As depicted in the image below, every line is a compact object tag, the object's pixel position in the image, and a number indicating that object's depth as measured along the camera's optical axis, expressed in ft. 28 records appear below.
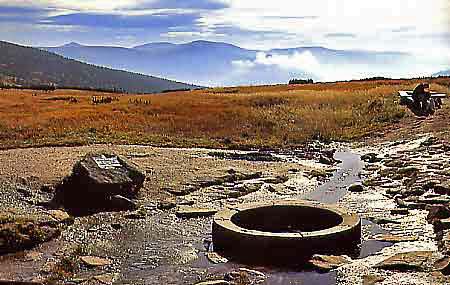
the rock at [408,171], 65.47
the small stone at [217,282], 36.88
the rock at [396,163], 71.45
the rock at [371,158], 78.59
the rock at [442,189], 55.62
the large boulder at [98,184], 56.03
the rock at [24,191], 57.12
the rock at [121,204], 55.42
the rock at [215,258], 41.57
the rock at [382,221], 49.69
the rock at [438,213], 47.97
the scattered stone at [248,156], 79.61
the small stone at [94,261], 41.14
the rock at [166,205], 55.62
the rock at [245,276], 37.68
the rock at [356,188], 61.87
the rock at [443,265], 37.37
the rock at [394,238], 44.84
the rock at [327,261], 39.75
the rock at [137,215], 52.49
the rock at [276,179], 66.18
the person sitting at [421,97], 104.17
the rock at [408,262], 38.81
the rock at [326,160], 78.18
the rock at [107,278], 38.24
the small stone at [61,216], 51.09
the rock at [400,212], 52.10
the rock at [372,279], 36.83
